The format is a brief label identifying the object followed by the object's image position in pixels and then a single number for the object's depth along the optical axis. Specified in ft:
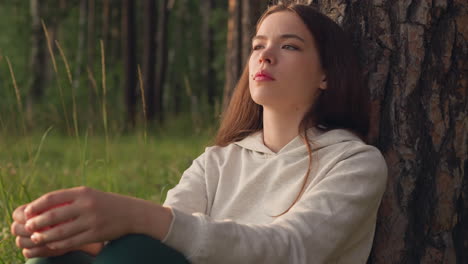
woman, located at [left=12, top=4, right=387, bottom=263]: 5.29
